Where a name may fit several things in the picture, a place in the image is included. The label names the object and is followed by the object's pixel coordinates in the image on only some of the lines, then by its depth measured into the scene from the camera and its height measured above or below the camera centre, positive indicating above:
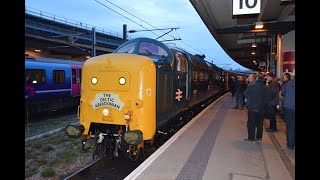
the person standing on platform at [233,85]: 16.38 +0.13
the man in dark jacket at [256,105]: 5.52 -0.43
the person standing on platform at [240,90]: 10.76 -0.15
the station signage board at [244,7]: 5.68 +1.97
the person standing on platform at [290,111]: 5.08 -0.53
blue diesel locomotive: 4.69 -0.31
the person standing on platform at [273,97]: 6.71 -0.30
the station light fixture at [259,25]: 8.51 +2.28
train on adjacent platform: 10.63 +0.12
